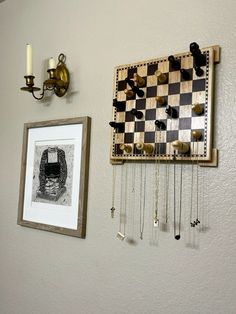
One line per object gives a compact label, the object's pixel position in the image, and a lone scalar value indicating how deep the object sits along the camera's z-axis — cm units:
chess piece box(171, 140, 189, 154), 108
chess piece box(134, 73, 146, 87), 125
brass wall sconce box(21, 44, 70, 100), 153
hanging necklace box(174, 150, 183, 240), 115
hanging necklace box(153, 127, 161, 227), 120
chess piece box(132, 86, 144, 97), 125
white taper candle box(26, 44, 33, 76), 158
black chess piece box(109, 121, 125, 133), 129
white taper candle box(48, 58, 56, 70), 154
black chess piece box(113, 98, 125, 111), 132
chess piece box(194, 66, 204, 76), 110
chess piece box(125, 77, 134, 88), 127
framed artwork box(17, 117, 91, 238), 145
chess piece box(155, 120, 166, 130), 116
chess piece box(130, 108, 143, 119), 124
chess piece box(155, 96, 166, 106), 118
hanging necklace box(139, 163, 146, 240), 125
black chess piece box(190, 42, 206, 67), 106
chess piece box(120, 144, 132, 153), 126
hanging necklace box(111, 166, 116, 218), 134
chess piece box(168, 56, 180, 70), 114
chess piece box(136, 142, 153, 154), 118
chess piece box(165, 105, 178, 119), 114
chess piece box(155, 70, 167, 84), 118
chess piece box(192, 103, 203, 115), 108
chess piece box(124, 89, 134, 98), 127
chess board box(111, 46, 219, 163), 109
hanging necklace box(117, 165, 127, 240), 130
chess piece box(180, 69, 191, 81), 113
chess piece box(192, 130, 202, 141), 108
